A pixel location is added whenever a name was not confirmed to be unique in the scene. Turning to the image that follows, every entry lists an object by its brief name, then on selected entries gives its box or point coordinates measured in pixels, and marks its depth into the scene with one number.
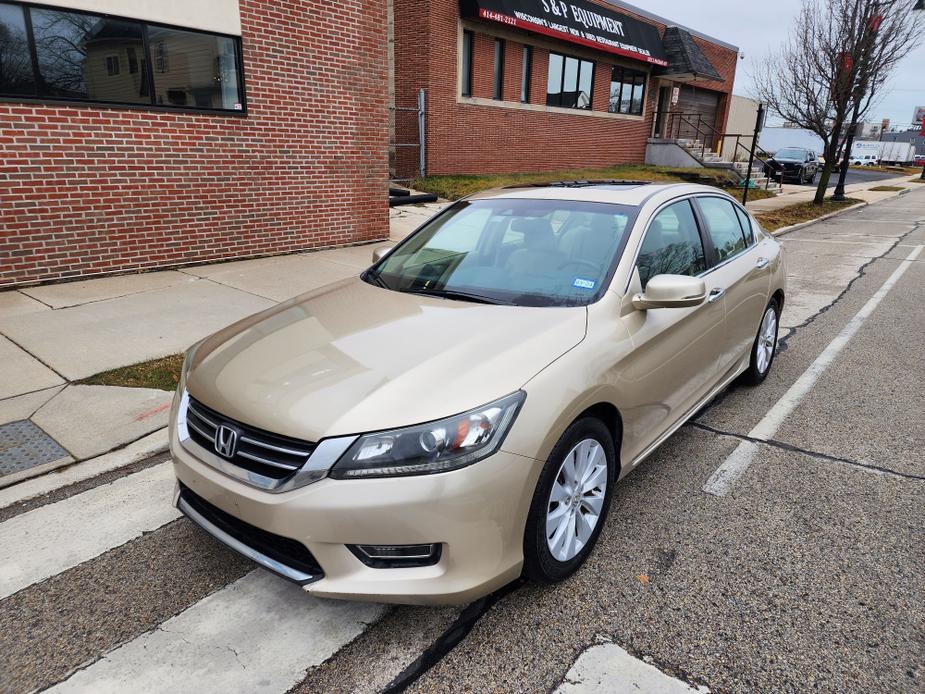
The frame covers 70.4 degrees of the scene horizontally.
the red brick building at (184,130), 6.88
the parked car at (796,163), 31.05
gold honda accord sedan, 2.27
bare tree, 18.75
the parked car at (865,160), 63.28
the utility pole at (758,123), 16.19
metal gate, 17.00
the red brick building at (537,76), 16.78
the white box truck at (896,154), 69.50
